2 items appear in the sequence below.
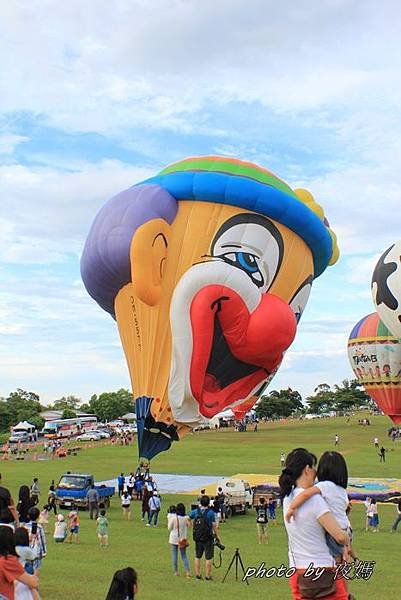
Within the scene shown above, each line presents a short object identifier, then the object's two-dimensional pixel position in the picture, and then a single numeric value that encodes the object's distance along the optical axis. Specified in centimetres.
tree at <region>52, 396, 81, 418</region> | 12794
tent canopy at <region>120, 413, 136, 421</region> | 8758
